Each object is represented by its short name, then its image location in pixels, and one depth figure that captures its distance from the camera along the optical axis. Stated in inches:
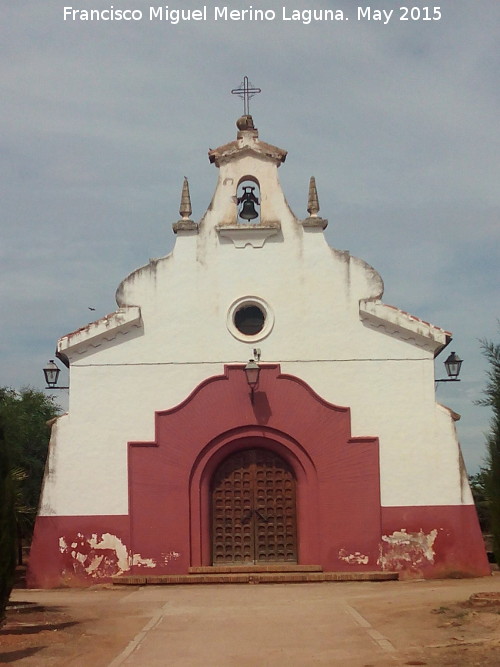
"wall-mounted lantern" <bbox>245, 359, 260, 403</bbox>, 765.9
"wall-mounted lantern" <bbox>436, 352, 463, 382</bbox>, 818.8
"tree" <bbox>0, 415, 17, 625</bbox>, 456.4
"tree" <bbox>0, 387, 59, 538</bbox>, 1008.9
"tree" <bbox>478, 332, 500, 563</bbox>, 513.3
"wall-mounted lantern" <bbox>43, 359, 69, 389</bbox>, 833.5
